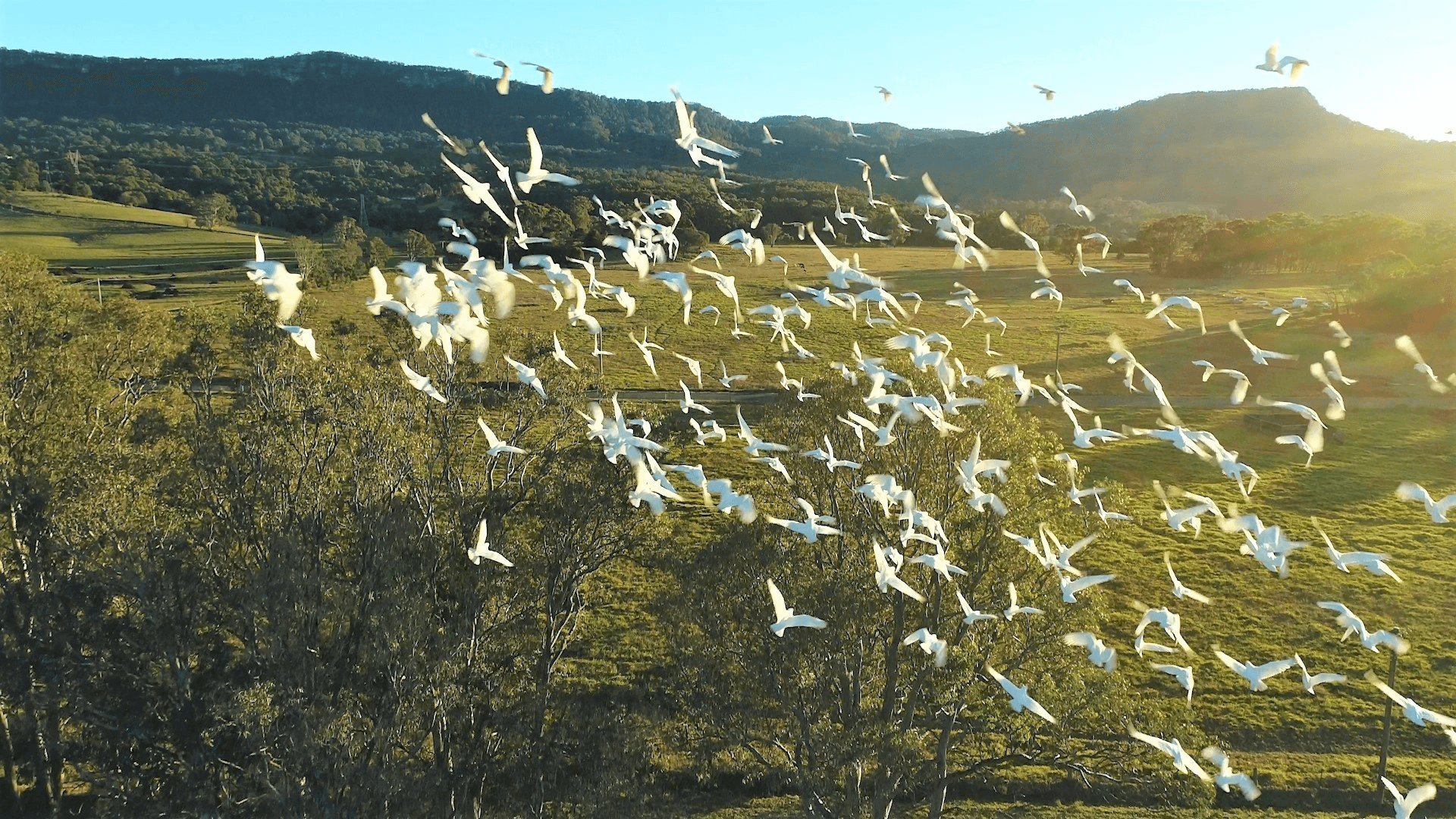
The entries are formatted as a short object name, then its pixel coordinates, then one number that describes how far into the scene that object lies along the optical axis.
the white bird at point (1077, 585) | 15.23
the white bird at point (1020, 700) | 13.63
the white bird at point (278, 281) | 12.38
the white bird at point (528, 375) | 17.88
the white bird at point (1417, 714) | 13.73
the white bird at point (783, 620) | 12.45
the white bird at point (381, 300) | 13.43
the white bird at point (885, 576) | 14.55
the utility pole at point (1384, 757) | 28.50
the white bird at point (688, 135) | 16.39
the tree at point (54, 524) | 23.19
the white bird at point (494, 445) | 15.91
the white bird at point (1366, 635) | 14.60
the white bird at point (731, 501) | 14.21
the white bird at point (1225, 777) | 13.52
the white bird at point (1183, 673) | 14.82
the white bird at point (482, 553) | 14.32
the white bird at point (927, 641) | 14.92
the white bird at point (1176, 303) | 17.09
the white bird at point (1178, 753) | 12.94
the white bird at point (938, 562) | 15.47
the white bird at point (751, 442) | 18.56
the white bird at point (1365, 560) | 14.80
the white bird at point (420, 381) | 15.48
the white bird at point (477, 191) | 15.72
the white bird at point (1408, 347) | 18.49
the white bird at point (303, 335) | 14.73
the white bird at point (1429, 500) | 15.55
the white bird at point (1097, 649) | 15.62
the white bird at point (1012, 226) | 18.17
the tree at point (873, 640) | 22.86
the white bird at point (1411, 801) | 12.21
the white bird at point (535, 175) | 14.65
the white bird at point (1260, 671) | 14.23
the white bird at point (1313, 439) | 16.07
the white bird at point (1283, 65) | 13.54
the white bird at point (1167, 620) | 15.11
